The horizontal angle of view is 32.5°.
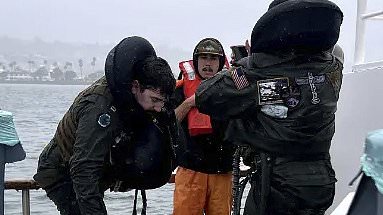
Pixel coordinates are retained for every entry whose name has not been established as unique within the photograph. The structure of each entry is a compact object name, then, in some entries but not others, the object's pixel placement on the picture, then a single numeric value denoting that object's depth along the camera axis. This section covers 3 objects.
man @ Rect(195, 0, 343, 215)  3.22
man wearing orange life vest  4.80
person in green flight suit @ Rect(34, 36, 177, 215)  3.22
